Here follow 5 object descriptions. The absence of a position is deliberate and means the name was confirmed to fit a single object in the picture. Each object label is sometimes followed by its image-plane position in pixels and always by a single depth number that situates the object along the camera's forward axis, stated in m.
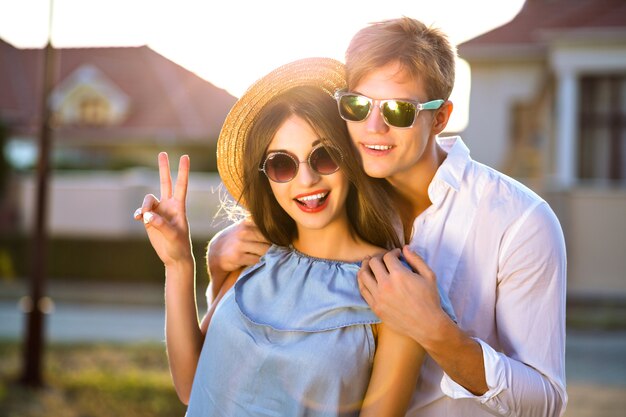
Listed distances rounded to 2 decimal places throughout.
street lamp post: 8.31
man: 2.47
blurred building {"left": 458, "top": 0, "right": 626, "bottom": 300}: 15.25
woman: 2.52
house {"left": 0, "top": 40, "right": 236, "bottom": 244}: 19.59
